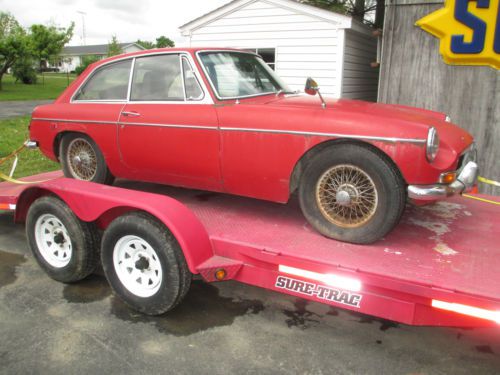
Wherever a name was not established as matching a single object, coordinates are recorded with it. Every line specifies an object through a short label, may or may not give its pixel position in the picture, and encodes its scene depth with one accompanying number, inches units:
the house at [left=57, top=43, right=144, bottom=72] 3065.5
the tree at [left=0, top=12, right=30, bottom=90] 1186.7
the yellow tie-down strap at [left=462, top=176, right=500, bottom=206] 156.9
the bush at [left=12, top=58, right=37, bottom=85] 1396.9
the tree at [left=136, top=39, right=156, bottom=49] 3031.5
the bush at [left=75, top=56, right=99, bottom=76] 1636.6
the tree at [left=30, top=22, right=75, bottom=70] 1385.3
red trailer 101.7
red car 119.1
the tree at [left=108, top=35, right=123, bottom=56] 1098.8
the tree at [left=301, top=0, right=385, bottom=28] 469.2
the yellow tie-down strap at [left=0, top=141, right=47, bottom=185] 198.2
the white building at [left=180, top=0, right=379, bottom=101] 382.3
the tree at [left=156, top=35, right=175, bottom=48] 3312.0
